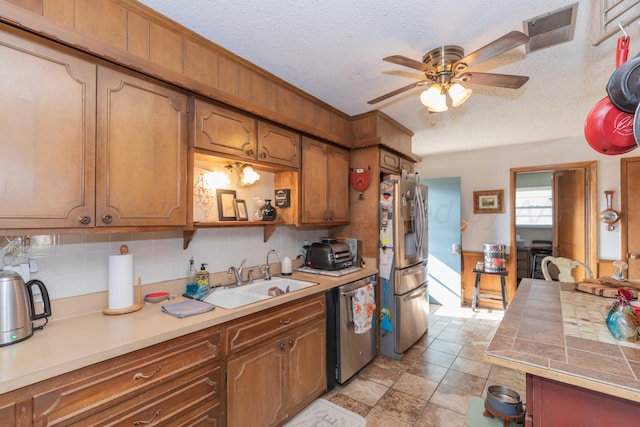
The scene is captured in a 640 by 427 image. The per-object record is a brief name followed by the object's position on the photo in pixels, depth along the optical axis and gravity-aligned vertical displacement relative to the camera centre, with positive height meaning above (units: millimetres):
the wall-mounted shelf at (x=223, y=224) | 1845 -70
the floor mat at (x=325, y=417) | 1969 -1420
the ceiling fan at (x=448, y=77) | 1628 +830
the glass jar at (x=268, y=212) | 2342 +21
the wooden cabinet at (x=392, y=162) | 3033 +598
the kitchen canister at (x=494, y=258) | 4105 -623
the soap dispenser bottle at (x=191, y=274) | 1979 -409
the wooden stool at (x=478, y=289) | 4043 -1072
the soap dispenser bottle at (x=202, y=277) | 1954 -429
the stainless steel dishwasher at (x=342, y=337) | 2307 -1008
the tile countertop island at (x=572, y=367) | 976 -538
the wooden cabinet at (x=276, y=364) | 1621 -947
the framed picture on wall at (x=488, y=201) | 4359 +212
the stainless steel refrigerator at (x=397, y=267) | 2865 -521
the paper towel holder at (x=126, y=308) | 1527 -506
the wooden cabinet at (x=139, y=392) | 1002 -713
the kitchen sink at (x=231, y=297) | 2010 -596
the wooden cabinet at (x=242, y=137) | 1749 +534
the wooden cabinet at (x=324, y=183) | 2521 +296
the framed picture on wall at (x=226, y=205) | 2162 +74
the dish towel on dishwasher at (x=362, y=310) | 2451 -820
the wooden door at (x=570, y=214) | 3924 +15
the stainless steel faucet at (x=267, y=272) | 2459 -491
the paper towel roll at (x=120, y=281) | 1540 -354
